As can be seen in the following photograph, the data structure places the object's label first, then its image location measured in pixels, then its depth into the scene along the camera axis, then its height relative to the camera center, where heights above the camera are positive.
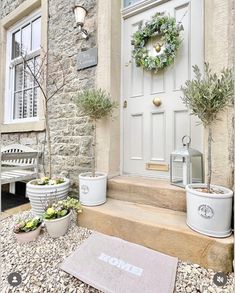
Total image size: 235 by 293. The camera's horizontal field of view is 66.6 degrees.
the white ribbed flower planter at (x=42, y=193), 1.83 -0.47
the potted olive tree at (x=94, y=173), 1.76 -0.27
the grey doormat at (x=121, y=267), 1.08 -0.80
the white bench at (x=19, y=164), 2.30 -0.25
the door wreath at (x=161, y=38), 1.85 +1.17
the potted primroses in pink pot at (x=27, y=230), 1.52 -0.71
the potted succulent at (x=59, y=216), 1.57 -0.61
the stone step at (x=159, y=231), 1.19 -0.64
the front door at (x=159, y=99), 1.85 +0.57
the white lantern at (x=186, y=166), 1.63 -0.16
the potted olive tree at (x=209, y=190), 1.21 -0.30
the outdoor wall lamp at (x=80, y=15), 2.15 +1.61
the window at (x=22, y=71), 3.02 +1.42
